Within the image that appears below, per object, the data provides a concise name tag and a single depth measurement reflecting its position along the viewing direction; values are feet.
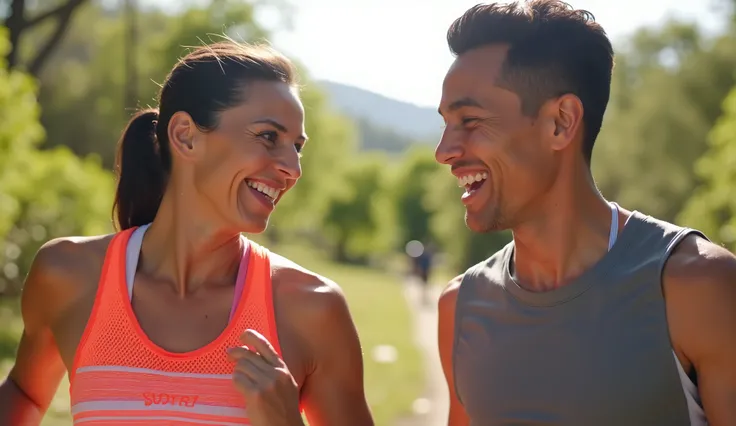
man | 8.46
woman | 9.75
